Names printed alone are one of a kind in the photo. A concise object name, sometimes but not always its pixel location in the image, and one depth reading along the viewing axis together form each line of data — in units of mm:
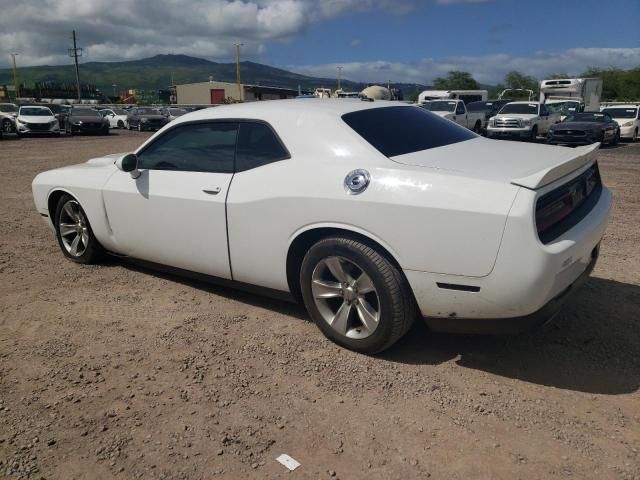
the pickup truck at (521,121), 19703
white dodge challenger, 2709
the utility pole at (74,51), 74412
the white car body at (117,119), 34844
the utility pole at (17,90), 75688
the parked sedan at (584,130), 17625
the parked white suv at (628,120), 20750
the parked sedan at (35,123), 24625
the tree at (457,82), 97125
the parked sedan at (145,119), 31547
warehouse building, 92406
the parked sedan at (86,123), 27234
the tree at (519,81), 88438
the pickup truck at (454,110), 21712
